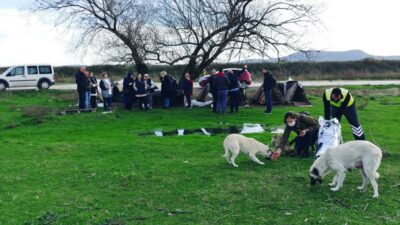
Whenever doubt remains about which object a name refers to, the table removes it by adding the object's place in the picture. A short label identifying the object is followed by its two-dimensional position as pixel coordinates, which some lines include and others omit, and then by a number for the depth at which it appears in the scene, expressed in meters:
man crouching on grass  11.91
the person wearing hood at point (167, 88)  24.31
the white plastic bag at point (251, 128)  17.20
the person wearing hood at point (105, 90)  22.56
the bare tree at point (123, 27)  28.01
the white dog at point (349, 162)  8.95
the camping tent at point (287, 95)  25.55
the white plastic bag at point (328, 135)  11.56
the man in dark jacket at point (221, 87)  22.09
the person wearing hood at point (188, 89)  24.35
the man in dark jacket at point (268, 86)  22.11
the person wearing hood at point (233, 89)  22.88
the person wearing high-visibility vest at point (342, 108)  11.80
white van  34.75
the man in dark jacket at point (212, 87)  22.22
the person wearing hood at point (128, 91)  23.86
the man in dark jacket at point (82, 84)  22.37
